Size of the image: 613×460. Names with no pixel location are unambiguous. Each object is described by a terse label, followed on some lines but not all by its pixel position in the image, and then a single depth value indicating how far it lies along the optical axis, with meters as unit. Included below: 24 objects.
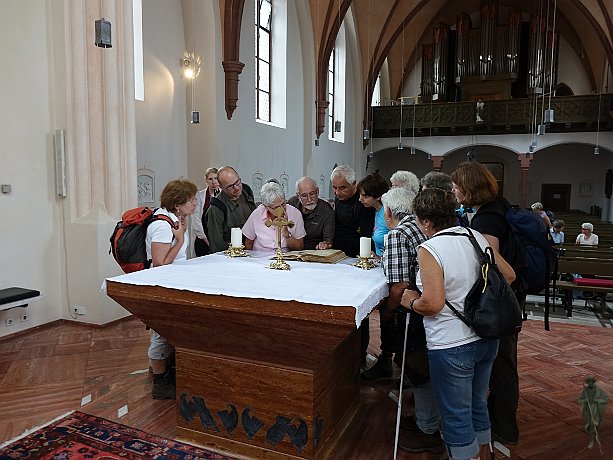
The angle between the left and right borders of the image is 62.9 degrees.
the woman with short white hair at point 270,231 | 4.16
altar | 2.56
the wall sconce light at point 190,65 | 8.55
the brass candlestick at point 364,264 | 3.41
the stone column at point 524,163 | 17.31
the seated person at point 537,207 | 10.32
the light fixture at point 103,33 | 4.78
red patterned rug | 2.98
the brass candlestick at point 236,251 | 3.91
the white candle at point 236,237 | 3.87
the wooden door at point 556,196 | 20.55
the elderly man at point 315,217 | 4.27
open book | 3.62
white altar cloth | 2.57
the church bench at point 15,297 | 4.83
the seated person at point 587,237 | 9.69
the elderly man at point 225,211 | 4.61
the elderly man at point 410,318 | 2.94
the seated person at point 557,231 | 9.43
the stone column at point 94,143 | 5.51
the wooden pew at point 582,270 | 7.13
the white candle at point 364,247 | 3.43
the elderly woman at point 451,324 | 2.38
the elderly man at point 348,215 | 4.30
